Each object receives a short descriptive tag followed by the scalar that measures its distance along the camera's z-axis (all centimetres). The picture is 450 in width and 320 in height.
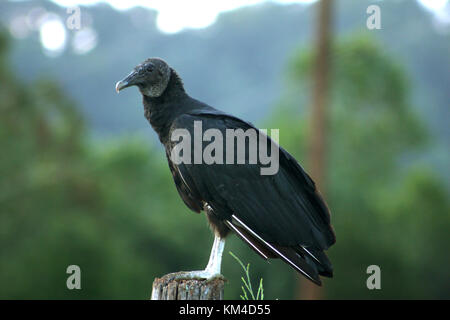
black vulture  630
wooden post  584
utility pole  1481
